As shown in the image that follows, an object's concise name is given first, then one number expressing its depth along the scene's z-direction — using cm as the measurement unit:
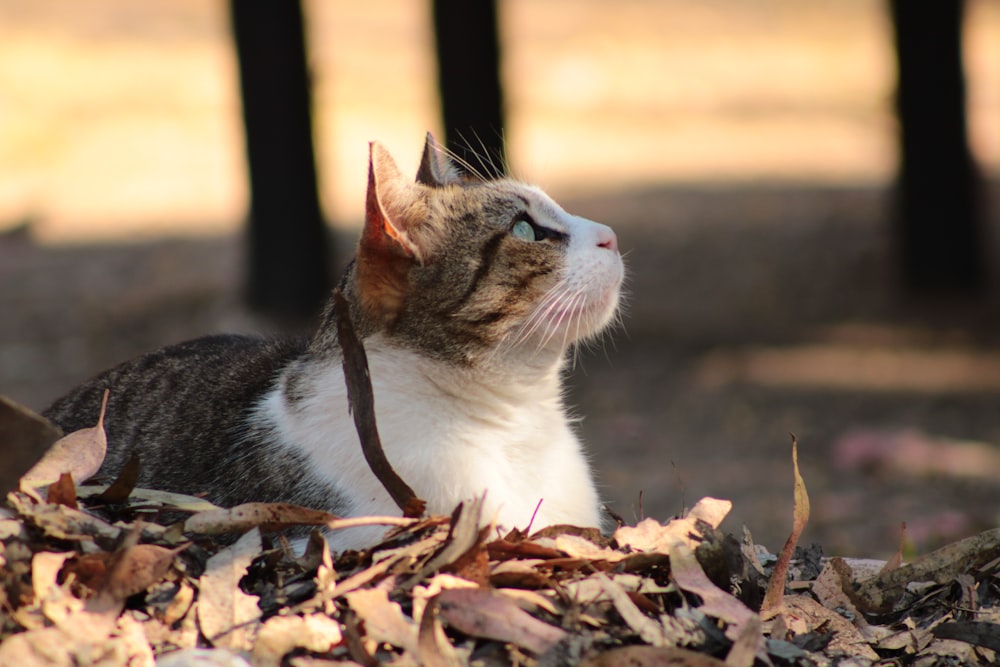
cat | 649
